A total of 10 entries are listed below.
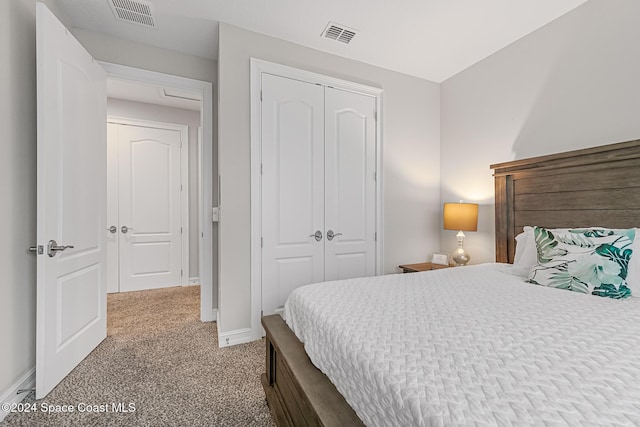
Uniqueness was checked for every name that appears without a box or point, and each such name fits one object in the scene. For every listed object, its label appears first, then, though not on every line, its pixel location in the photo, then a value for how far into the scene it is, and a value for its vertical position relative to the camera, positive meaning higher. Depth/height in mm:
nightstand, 2903 -558
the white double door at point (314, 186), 2521 +280
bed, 636 -414
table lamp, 2699 -58
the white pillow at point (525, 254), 1922 -290
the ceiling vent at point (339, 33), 2420 +1615
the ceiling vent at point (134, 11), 2109 +1591
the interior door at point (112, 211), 3779 +58
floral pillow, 1449 -263
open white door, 1650 +83
